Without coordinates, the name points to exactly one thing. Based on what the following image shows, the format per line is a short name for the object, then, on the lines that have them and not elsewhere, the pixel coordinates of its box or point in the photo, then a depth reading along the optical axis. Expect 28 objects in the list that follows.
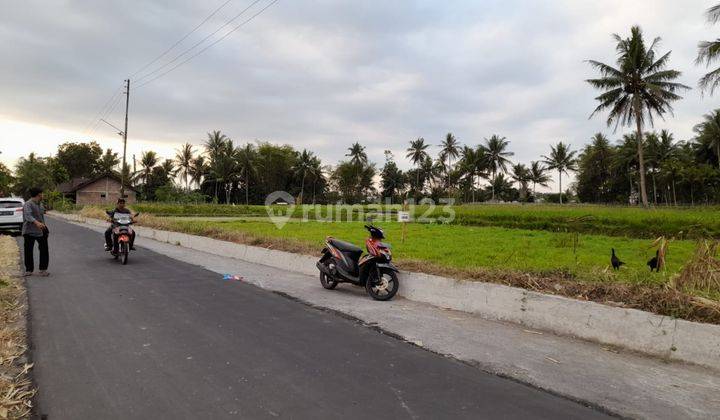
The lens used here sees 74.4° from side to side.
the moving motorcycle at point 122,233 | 11.23
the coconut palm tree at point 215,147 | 75.05
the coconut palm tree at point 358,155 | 85.56
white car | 19.44
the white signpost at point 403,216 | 12.39
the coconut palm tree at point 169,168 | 78.75
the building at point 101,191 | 64.94
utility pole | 41.41
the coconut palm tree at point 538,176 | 86.94
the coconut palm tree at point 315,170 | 78.81
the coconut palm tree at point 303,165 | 78.56
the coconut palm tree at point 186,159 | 76.69
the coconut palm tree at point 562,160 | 79.36
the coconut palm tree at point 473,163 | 78.69
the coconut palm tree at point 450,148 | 83.50
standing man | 9.25
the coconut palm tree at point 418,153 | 85.26
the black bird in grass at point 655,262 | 7.05
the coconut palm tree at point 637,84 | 39.31
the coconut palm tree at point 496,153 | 78.44
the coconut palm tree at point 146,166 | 78.50
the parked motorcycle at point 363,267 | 7.60
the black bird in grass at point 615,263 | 8.08
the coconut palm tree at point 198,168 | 77.19
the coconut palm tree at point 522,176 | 88.88
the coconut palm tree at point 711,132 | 56.09
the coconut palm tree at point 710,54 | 26.08
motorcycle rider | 11.59
